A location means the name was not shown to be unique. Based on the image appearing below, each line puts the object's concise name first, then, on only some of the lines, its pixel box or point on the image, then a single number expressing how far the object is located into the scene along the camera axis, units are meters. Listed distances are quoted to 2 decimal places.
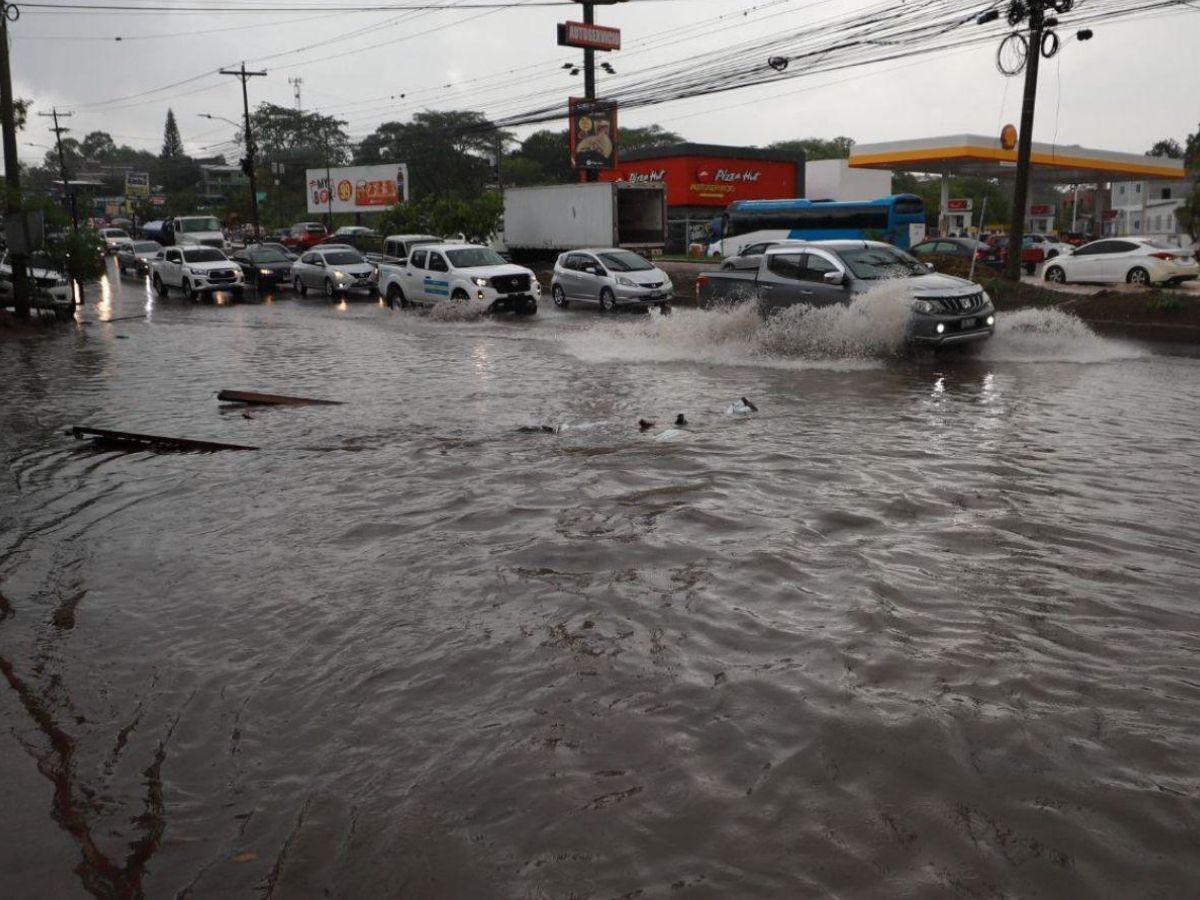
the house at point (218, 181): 136.62
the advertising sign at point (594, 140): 44.62
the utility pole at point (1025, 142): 20.80
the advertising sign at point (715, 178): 53.41
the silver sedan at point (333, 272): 31.78
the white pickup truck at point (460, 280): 24.98
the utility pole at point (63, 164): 65.44
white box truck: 35.50
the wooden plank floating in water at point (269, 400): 12.48
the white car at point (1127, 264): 24.08
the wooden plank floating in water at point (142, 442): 10.08
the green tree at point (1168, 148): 88.94
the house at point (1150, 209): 78.00
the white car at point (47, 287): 24.94
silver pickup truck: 14.40
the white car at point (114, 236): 59.46
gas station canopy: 45.00
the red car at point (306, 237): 55.53
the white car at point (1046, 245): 37.28
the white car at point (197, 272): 32.47
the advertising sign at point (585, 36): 43.25
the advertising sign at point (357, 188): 66.56
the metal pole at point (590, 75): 41.41
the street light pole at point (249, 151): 49.62
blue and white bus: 37.53
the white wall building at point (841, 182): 58.09
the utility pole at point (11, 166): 22.58
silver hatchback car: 25.56
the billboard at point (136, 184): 105.19
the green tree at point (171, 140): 166.25
